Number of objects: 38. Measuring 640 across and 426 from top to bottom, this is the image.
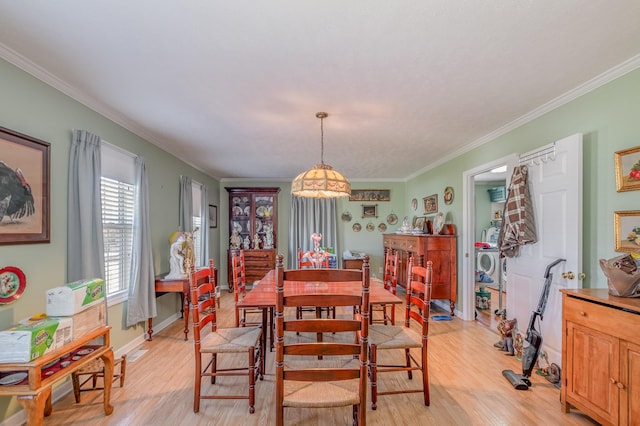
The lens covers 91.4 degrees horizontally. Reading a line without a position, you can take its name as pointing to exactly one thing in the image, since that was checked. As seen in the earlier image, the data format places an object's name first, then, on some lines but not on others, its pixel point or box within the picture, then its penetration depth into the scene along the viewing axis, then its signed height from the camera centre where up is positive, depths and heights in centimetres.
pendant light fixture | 291 +30
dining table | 238 -68
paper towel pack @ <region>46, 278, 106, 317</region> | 199 -55
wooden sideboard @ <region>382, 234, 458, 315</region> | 457 -68
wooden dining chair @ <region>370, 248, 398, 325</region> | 336 -71
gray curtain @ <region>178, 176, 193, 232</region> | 458 +14
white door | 247 -21
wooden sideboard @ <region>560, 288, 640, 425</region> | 174 -87
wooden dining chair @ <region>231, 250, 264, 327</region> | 313 -81
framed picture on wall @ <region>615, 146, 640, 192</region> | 208 +30
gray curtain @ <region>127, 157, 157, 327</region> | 329 -53
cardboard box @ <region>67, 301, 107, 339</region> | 203 -72
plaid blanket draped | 293 -5
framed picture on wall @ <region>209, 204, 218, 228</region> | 624 -3
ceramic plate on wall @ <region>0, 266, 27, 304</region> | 191 -43
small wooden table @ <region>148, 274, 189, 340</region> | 367 -85
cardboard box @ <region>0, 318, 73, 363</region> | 168 -70
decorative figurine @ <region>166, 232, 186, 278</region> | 383 -55
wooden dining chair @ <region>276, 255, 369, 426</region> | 160 -72
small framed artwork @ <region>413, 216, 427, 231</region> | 565 -16
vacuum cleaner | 252 -109
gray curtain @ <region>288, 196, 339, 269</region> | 696 -20
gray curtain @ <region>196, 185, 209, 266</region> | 565 -29
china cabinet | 670 -8
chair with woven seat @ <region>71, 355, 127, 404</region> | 229 -126
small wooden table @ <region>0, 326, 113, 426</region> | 164 -93
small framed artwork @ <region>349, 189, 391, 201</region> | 708 +43
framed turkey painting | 193 +17
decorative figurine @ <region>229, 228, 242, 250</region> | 664 -56
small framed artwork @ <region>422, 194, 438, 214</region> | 538 +18
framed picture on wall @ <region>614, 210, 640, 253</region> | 206 -12
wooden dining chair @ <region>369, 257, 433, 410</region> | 223 -94
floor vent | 310 -143
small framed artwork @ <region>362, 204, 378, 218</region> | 710 +9
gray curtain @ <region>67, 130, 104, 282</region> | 248 +2
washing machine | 594 -98
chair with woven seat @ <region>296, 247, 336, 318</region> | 321 -63
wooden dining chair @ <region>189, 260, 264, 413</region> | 218 -94
